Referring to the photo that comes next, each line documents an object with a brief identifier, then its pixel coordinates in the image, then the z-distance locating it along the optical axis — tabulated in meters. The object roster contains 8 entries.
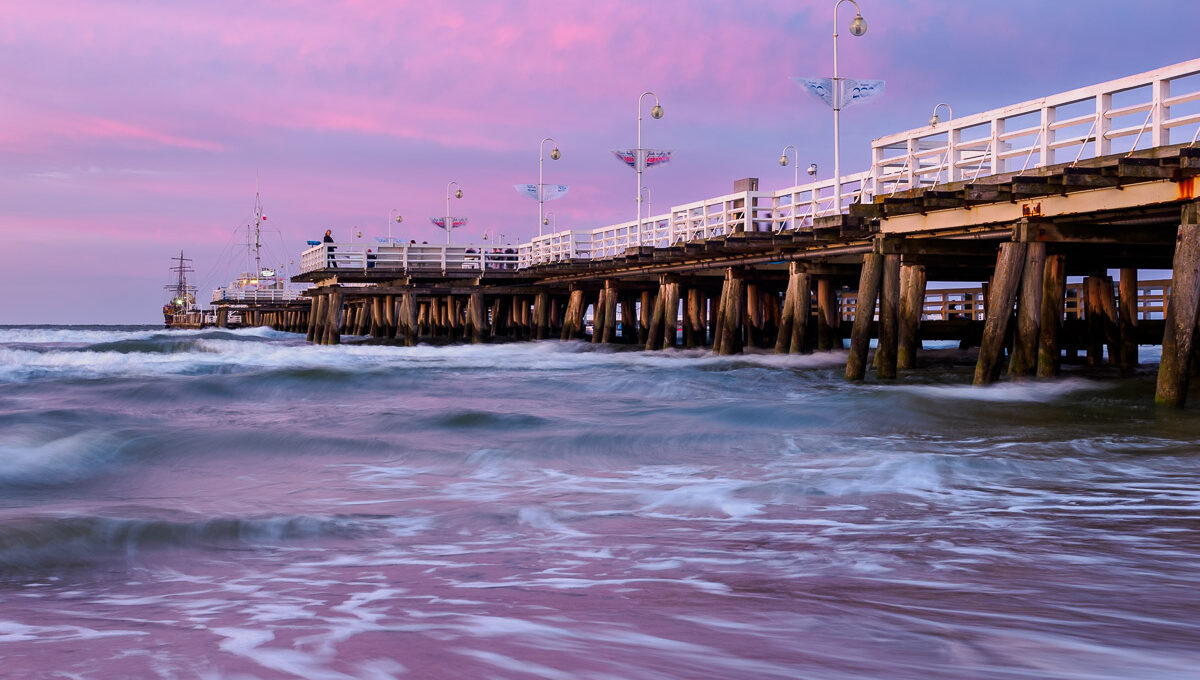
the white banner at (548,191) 47.34
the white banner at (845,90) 23.19
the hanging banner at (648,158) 36.22
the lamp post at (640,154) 36.00
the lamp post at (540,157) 47.41
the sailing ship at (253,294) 102.38
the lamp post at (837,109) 22.08
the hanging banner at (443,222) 60.50
